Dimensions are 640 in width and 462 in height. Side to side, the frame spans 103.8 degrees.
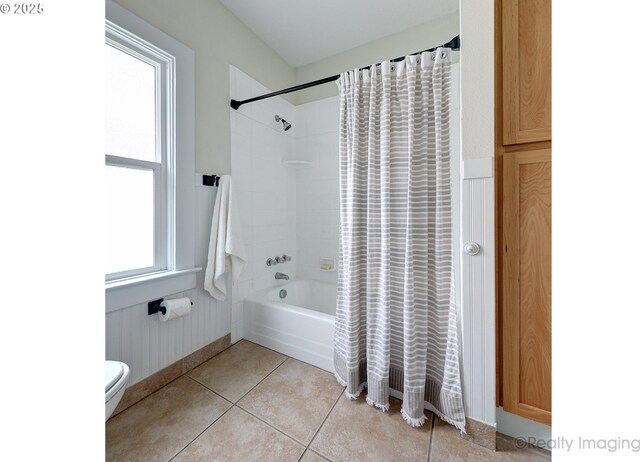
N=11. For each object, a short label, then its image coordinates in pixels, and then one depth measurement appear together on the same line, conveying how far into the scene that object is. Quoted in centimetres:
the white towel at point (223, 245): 169
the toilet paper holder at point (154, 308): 140
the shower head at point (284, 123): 229
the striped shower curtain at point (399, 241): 124
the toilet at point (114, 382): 88
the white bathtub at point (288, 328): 165
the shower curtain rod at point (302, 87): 116
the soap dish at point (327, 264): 245
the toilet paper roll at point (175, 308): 141
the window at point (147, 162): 134
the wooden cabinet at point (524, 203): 95
